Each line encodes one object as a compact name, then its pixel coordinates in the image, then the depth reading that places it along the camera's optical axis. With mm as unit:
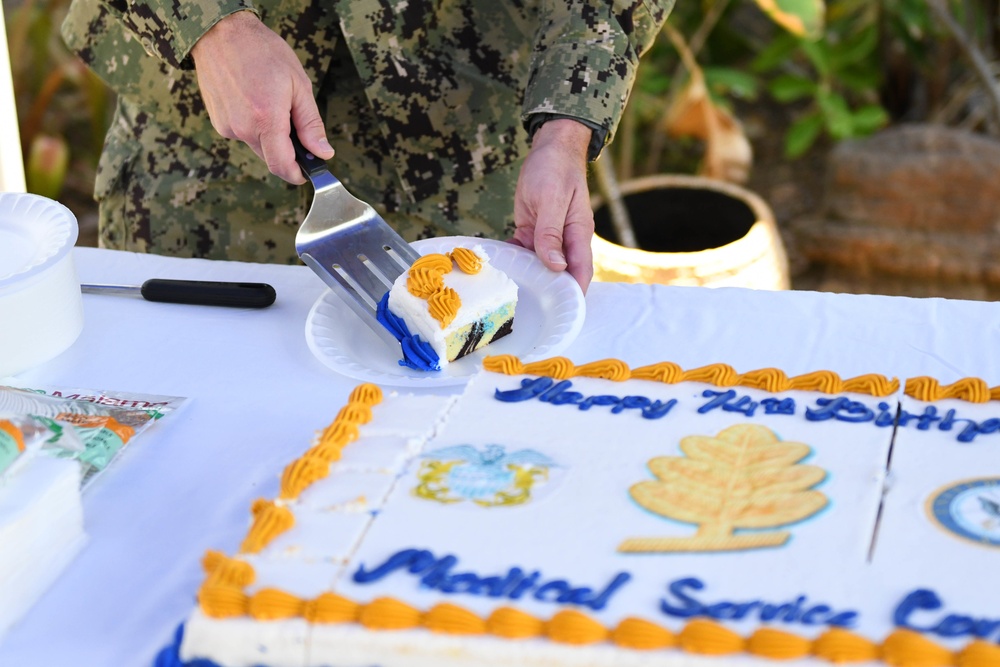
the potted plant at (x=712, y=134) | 1982
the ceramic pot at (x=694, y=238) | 1924
